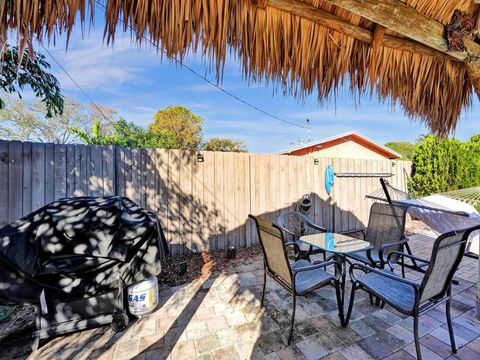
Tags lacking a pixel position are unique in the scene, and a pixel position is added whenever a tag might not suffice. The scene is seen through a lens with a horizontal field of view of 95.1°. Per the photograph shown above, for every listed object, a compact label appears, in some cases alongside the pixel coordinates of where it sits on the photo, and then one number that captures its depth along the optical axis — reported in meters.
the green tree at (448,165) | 7.11
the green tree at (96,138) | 6.76
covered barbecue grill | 1.88
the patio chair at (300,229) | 2.99
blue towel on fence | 5.27
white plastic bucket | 2.30
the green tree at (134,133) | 13.71
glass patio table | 2.45
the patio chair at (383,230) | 2.97
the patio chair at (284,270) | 2.07
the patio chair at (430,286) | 1.72
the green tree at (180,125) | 15.97
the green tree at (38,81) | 3.12
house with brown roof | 11.70
